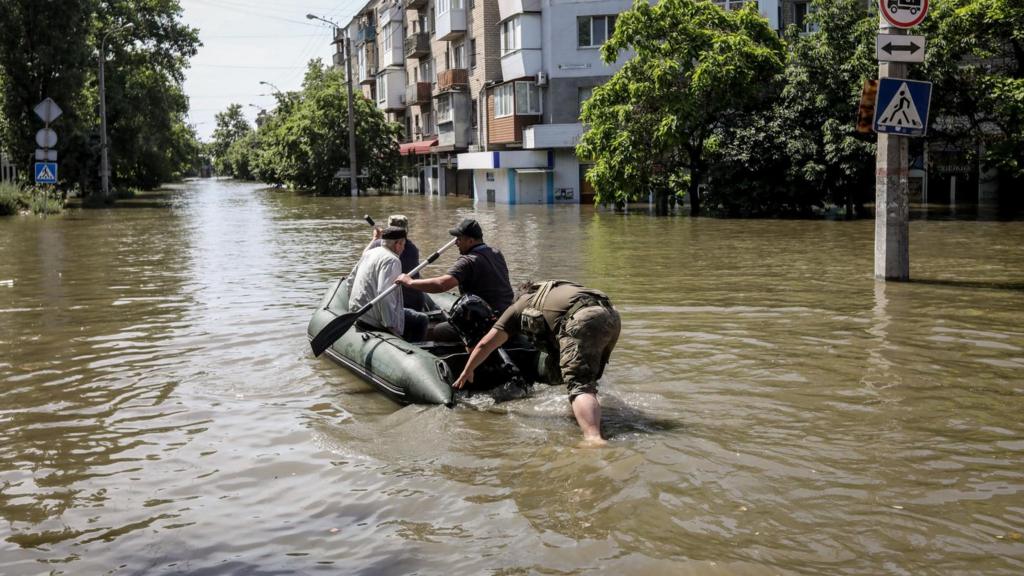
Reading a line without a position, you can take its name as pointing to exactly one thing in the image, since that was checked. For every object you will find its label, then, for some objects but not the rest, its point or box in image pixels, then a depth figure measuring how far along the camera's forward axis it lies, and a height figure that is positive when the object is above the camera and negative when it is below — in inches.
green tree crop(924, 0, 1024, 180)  1104.8 +132.7
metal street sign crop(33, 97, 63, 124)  1135.0 +113.6
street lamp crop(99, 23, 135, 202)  1871.3 +123.2
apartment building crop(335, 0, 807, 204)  1676.9 +207.7
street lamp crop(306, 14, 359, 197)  2225.6 +136.0
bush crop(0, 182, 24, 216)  1393.9 +20.1
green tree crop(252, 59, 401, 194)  2485.2 +159.1
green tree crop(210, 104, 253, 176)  7596.5 +615.5
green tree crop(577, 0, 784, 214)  1286.9 +140.9
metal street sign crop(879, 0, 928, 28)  510.0 +90.1
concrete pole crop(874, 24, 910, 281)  538.3 +5.5
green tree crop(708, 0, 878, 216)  1203.9 +74.2
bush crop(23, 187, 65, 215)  1400.1 +18.1
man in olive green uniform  273.3 -34.5
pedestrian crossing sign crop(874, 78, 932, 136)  517.0 +42.5
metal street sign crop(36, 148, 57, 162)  1144.2 +66.3
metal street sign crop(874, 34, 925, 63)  517.0 +73.2
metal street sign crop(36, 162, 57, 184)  1166.3 +46.7
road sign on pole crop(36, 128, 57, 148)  1122.0 +82.1
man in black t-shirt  327.3 -22.0
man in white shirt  365.7 -29.5
